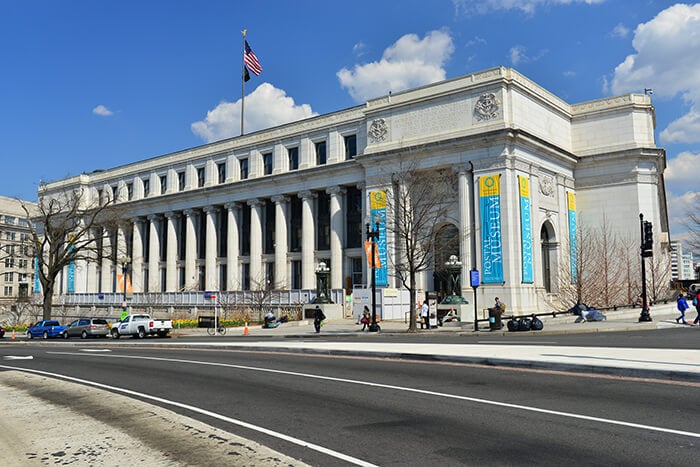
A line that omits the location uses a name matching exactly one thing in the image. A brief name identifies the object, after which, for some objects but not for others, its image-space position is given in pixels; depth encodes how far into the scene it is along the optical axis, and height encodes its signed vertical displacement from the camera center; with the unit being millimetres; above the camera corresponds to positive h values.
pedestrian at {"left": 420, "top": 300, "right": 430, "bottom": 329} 35688 -1815
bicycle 41281 -2947
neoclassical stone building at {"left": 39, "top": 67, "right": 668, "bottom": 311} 46906 +9647
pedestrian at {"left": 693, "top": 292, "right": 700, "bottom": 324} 28925 -1398
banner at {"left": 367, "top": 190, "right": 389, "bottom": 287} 52669 +4985
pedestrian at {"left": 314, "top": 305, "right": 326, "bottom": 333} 36438 -1995
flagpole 70812 +24469
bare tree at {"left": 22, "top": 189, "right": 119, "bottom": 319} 55375 +4300
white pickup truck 40562 -2449
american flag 65750 +25125
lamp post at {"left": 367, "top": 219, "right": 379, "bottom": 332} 34438 +239
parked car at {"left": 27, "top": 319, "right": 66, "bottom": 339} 46375 -2840
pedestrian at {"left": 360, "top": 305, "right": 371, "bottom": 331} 36469 -1997
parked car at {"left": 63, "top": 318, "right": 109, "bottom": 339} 43500 -2646
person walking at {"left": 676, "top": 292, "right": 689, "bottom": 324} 31092 -1531
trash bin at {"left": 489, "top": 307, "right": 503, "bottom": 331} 31922 -1986
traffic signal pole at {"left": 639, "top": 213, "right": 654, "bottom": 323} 32344 +1678
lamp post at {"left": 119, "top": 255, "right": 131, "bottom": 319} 52303 +2518
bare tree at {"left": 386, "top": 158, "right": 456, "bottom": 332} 41406 +6969
